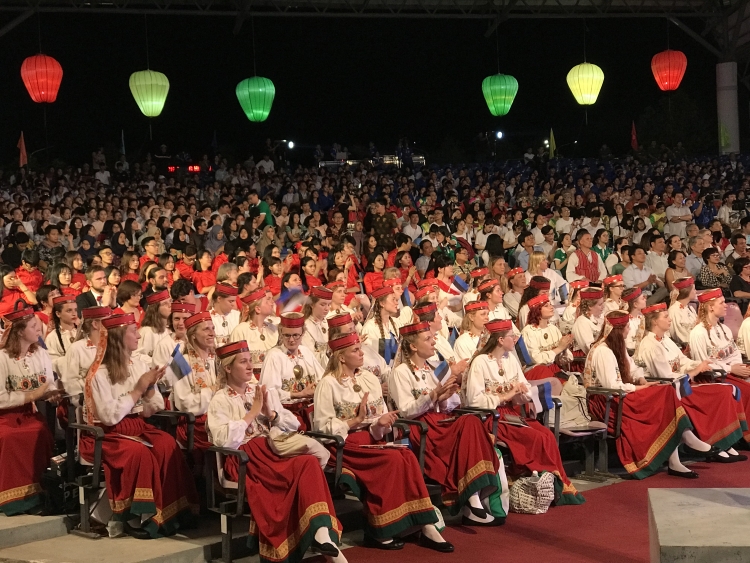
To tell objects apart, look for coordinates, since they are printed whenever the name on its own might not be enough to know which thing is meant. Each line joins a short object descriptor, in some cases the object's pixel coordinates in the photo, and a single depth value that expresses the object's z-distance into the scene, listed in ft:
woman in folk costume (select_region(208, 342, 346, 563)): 19.93
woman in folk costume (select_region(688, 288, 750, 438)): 31.30
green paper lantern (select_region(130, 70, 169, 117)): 57.06
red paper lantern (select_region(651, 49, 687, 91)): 73.20
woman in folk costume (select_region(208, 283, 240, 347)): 31.27
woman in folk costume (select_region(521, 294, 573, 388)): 29.52
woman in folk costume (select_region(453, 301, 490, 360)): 28.58
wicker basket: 24.45
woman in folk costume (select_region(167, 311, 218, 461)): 23.09
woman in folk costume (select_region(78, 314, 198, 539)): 21.35
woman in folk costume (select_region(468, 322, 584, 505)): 25.00
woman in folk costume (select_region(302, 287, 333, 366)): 30.07
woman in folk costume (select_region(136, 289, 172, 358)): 27.71
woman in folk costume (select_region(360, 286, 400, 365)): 30.86
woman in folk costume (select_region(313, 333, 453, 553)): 21.76
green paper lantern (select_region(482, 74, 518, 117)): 69.05
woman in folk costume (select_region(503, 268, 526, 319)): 37.17
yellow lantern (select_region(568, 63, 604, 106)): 67.51
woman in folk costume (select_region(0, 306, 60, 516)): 22.49
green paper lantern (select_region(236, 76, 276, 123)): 61.21
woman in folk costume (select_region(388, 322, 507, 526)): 23.62
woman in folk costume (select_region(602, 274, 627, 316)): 34.12
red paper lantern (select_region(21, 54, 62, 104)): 57.26
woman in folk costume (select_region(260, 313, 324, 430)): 24.59
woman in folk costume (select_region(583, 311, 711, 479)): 27.84
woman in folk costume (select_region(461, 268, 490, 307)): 37.27
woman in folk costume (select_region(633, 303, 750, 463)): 29.50
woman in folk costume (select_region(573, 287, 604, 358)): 31.32
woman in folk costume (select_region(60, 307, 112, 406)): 24.58
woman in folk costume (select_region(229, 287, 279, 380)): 29.68
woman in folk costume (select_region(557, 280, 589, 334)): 34.76
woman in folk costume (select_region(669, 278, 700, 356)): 34.19
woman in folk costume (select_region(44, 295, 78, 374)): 27.25
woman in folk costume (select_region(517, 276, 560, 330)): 32.30
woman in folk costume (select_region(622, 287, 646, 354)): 31.71
